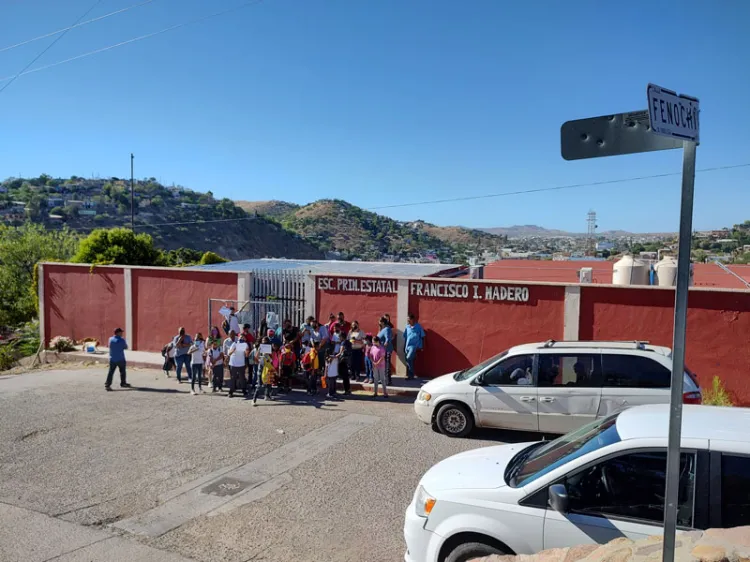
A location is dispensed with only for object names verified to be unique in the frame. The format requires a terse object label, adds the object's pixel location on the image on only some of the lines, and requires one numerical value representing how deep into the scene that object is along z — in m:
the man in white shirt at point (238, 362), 13.30
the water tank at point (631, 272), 14.14
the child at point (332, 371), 13.19
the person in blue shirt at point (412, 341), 14.50
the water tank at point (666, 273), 13.64
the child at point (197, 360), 14.07
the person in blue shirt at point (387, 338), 13.62
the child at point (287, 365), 13.53
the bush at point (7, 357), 20.36
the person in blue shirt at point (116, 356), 14.48
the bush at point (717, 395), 11.77
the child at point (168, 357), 16.04
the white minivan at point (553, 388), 9.03
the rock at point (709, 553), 3.29
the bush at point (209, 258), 28.45
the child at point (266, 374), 12.77
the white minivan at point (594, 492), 4.02
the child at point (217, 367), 14.38
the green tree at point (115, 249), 23.03
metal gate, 16.70
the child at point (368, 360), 13.83
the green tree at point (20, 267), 25.58
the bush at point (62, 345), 20.12
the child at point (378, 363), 13.08
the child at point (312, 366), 13.28
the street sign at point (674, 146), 2.63
